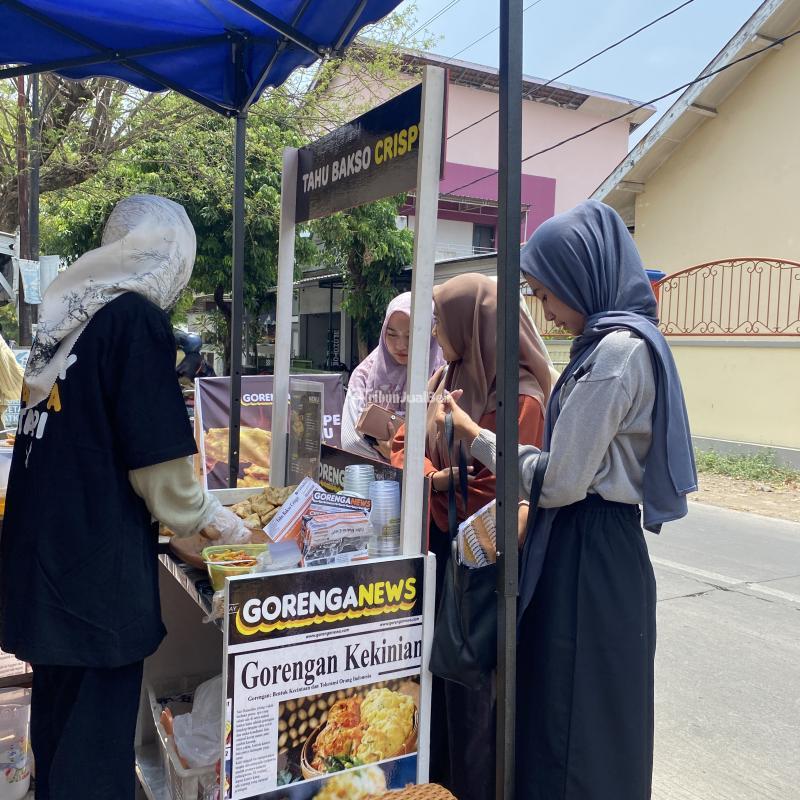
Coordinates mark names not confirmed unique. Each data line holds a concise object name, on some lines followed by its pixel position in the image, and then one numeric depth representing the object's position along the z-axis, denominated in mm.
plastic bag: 2088
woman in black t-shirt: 1716
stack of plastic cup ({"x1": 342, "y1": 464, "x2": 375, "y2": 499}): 2148
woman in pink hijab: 3123
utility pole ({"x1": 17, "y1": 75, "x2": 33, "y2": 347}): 7953
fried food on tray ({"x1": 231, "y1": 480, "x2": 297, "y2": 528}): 2291
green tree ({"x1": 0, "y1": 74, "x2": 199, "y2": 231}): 8289
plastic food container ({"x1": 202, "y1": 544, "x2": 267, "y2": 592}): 1849
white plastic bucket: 2404
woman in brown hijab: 2230
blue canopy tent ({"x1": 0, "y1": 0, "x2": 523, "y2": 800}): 1709
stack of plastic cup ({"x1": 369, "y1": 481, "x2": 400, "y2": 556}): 1979
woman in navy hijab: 1730
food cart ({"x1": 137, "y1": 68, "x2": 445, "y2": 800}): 1691
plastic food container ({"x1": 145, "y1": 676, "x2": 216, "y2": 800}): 2041
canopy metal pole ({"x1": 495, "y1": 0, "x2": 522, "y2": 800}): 1646
